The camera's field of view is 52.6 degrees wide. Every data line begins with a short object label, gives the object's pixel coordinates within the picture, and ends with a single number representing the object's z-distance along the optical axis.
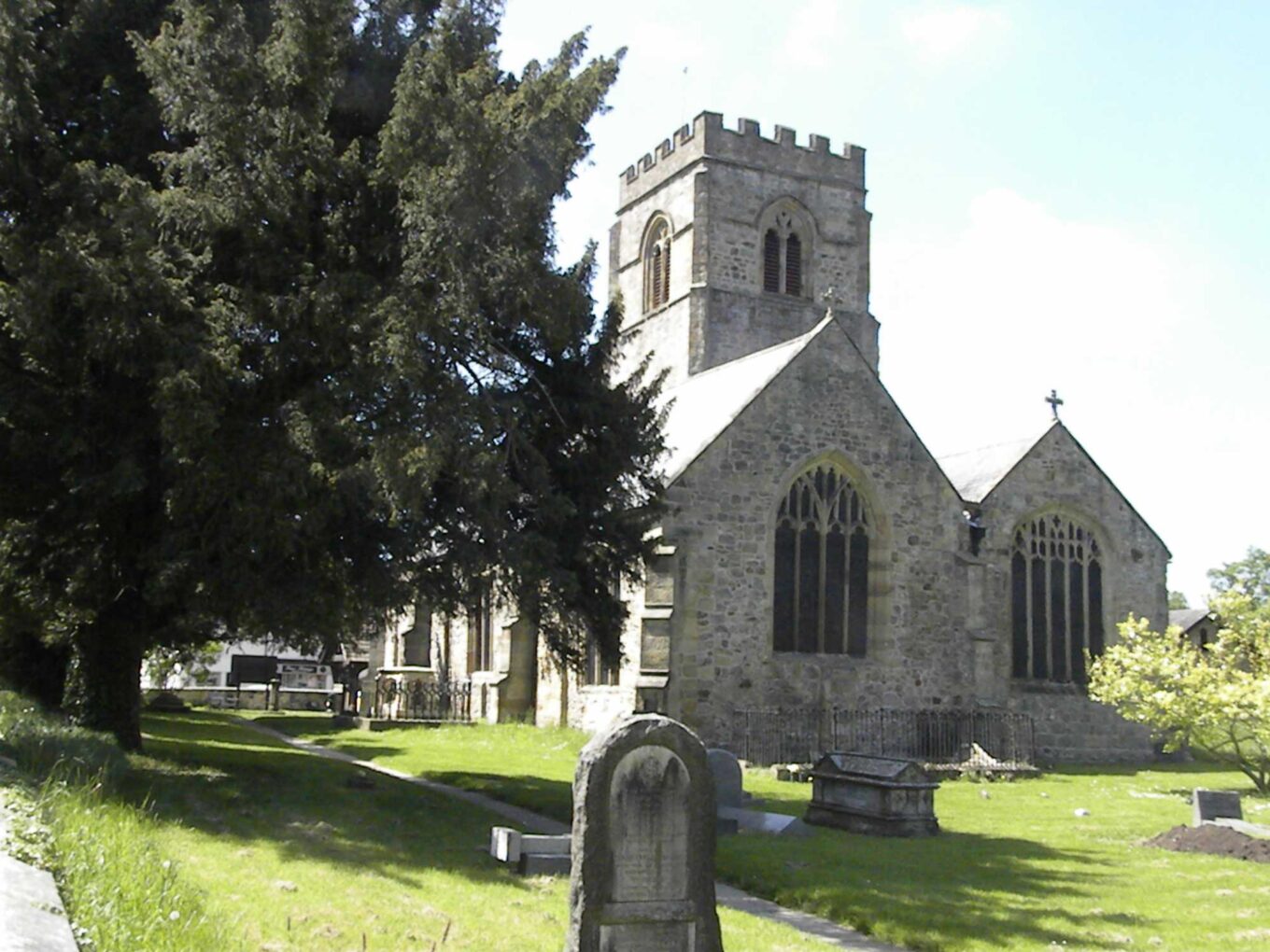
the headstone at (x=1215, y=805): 15.45
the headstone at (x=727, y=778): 15.81
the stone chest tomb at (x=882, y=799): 15.45
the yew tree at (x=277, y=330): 13.43
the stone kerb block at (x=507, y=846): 11.90
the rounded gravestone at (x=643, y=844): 7.72
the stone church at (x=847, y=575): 25.27
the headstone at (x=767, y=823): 14.84
